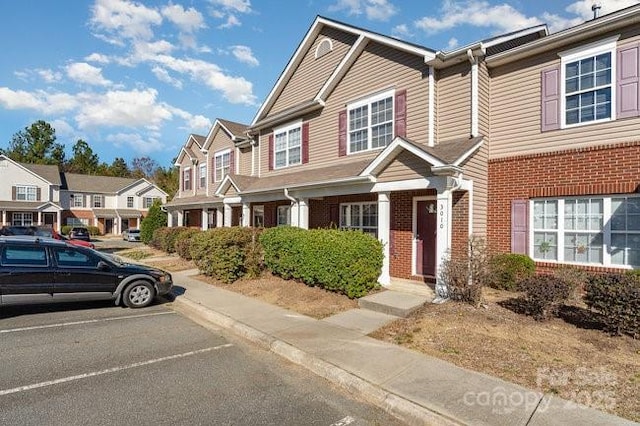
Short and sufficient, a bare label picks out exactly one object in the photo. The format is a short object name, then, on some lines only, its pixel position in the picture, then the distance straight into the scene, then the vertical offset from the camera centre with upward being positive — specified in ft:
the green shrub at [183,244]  57.06 -4.94
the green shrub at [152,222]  92.94 -2.31
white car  117.19 -7.07
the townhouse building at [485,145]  27.58 +6.09
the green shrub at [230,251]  37.52 -3.97
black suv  24.86 -4.57
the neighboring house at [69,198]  133.69 +6.15
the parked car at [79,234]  103.02 -6.15
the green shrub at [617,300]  18.86 -4.50
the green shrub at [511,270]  30.04 -4.58
